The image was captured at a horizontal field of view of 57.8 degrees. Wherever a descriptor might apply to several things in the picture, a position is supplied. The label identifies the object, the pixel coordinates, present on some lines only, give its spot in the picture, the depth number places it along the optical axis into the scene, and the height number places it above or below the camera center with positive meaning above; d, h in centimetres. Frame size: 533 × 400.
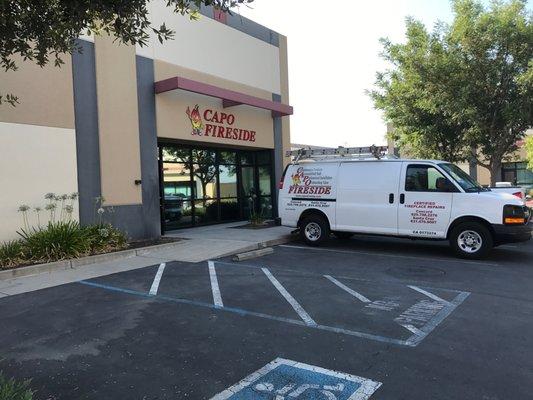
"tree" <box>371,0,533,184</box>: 1530 +351
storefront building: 1069 +165
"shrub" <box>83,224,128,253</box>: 1057 -108
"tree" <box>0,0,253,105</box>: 395 +148
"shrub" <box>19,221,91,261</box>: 959 -105
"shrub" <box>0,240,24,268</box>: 917 -119
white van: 978 -51
